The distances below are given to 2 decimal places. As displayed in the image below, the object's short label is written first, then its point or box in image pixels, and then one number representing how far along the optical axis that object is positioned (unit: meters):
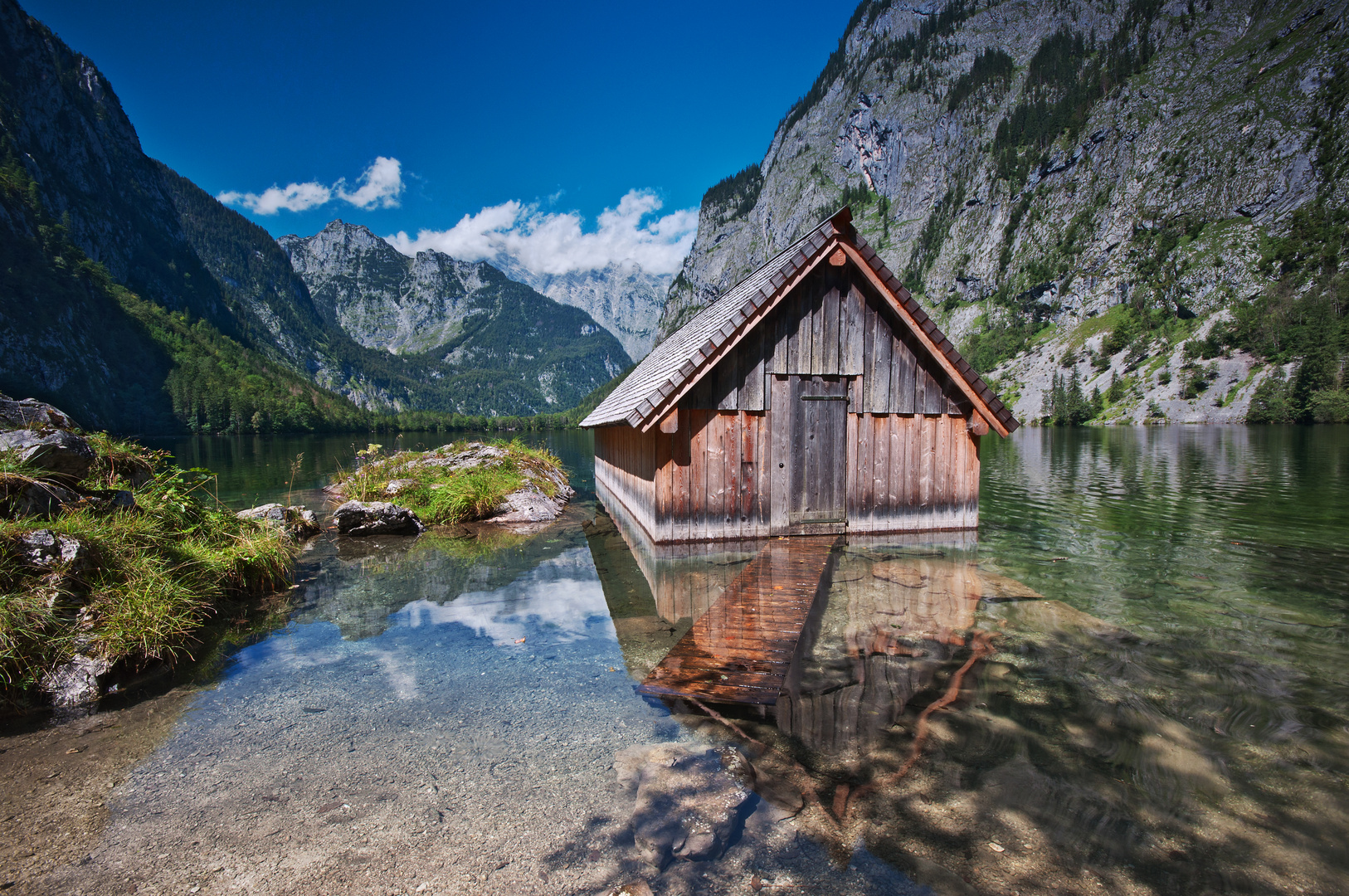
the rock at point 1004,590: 8.00
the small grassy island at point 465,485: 15.59
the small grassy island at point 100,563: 5.11
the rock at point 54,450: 6.34
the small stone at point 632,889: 2.83
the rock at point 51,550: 5.34
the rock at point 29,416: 6.77
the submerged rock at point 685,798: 3.18
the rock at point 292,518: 11.63
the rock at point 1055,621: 6.63
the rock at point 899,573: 8.57
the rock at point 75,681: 5.03
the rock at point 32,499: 5.87
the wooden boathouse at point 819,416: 10.09
